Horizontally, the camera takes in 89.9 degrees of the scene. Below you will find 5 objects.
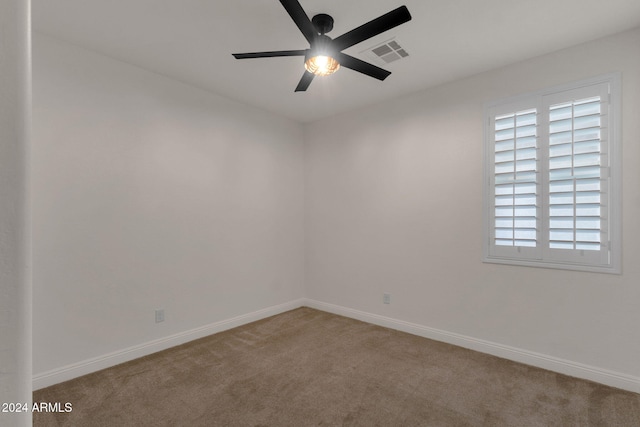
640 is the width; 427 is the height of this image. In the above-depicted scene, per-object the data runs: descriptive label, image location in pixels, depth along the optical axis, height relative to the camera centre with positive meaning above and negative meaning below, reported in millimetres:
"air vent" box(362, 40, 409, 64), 2623 +1393
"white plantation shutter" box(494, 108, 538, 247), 2844 +329
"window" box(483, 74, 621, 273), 2521 +315
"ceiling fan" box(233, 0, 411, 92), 1751 +1078
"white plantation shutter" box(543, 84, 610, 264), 2535 +333
